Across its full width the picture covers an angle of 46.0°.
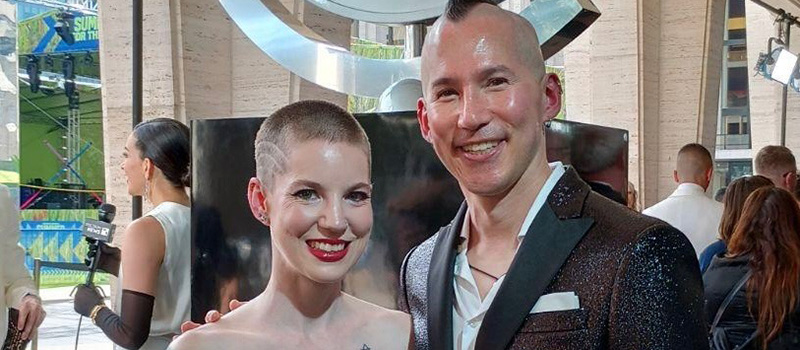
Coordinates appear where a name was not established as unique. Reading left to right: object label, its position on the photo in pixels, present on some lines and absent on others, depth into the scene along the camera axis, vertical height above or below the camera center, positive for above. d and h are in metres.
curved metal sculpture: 2.88 +0.36
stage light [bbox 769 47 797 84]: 10.52 +1.01
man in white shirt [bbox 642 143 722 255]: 5.22 -0.28
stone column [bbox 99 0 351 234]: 4.75 +0.48
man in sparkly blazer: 1.39 -0.13
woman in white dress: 2.69 -0.26
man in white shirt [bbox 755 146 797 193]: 5.55 -0.06
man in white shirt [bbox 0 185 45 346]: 2.97 -0.38
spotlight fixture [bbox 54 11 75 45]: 5.68 +0.84
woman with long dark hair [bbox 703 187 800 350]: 3.49 -0.47
